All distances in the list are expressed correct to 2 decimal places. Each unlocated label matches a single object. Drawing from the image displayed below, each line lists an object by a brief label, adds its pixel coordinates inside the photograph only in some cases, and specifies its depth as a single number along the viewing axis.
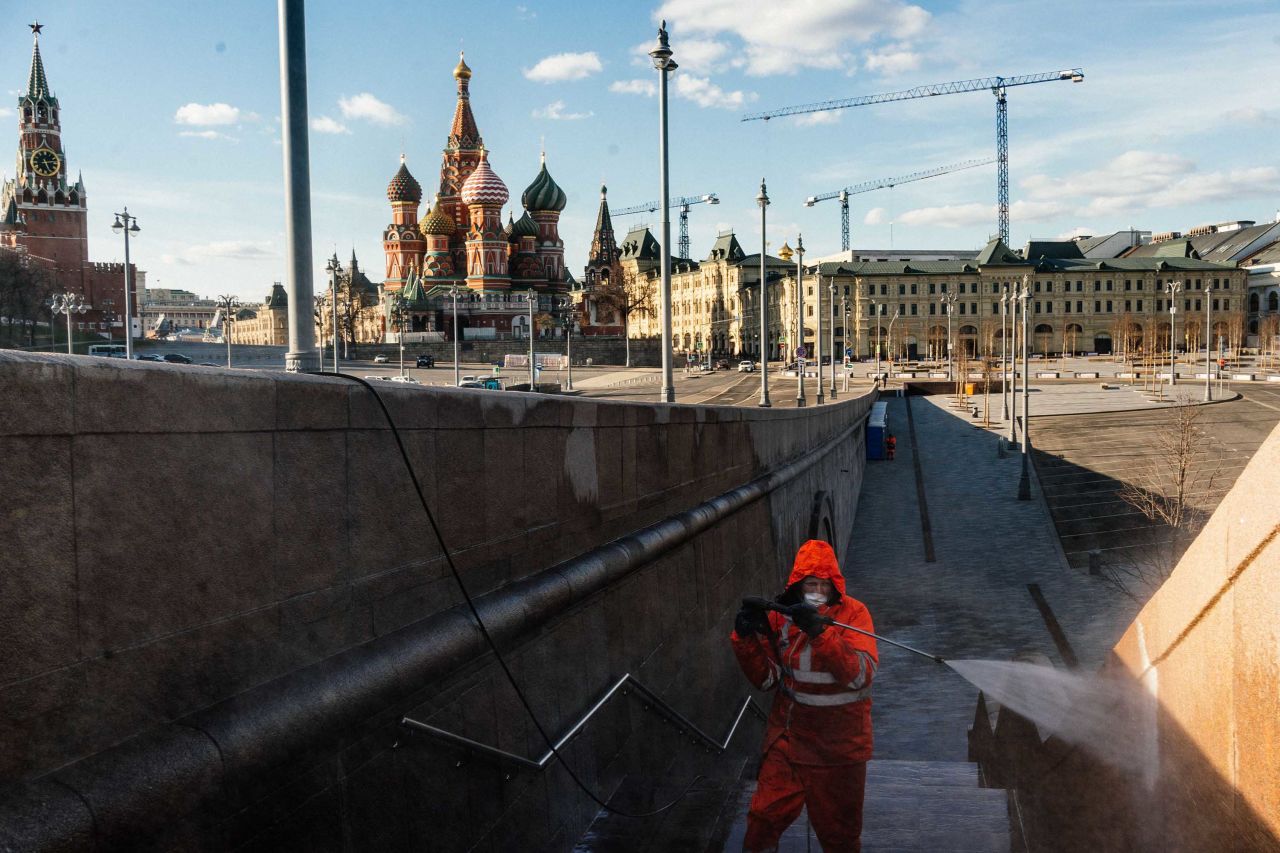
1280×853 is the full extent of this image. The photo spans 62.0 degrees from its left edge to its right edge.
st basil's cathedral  104.00
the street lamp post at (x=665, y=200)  18.41
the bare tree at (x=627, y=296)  115.94
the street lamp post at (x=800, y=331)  38.82
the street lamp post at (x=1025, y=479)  39.59
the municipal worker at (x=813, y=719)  6.04
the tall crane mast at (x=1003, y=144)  164.00
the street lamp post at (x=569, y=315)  106.62
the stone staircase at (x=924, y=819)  6.39
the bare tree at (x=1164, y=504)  27.45
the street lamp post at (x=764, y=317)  28.92
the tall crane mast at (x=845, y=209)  179.52
